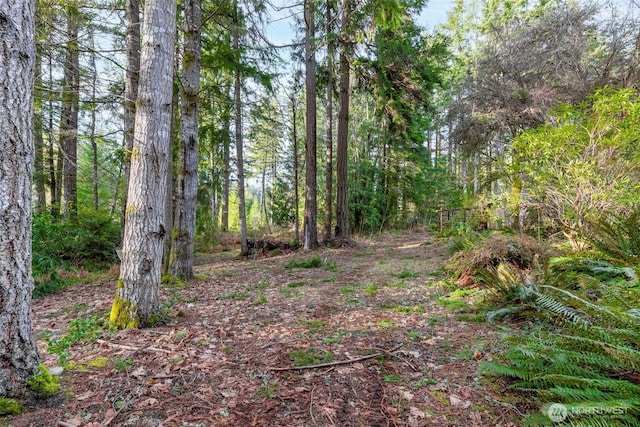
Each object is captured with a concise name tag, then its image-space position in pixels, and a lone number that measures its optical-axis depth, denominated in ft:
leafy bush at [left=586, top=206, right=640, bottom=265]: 12.09
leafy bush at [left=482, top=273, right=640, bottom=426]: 4.42
